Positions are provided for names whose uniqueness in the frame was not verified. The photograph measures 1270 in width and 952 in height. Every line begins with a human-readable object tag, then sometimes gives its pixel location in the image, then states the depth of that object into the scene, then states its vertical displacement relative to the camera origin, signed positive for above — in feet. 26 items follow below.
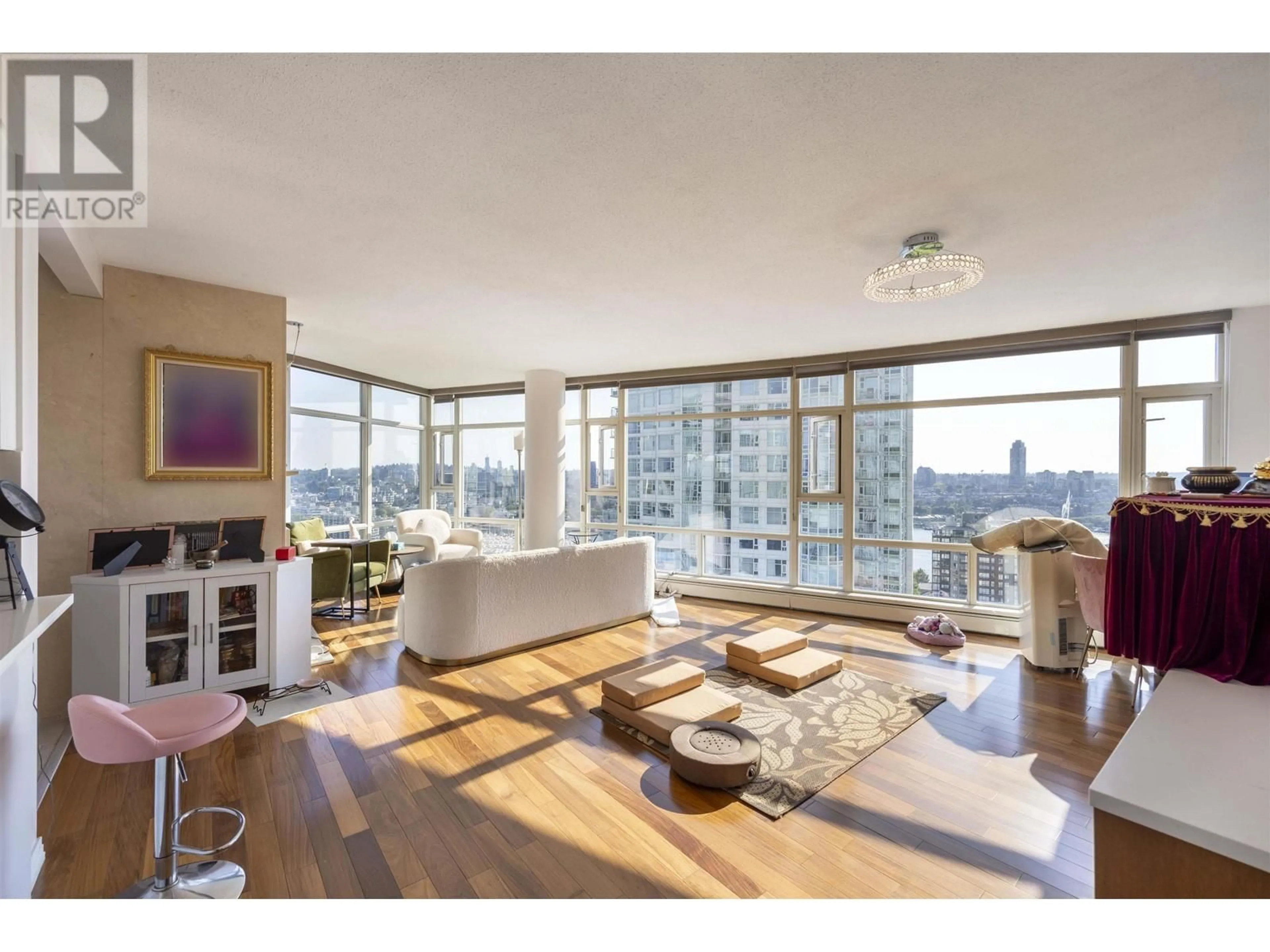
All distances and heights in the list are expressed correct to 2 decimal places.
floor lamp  24.81 -1.42
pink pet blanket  14.34 -4.37
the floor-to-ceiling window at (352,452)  20.47 +0.88
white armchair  21.76 -2.64
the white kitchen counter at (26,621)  4.23 -1.42
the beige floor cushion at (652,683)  9.96 -4.13
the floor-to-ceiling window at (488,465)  23.80 +0.40
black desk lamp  5.32 -0.52
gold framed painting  10.73 +1.15
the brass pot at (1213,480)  6.62 -0.01
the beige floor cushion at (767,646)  12.45 -4.17
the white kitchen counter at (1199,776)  3.09 -2.05
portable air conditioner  12.44 -3.28
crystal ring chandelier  8.14 +3.32
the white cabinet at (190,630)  9.20 -3.04
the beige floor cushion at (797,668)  11.64 -4.43
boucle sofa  12.84 -3.39
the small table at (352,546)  16.53 -2.37
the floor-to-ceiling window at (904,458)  13.88 +0.60
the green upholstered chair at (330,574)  15.58 -3.04
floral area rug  8.02 -4.70
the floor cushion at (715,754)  7.77 -4.29
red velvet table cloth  5.82 -1.31
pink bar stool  4.97 -2.70
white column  20.86 +0.57
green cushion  18.35 -2.14
